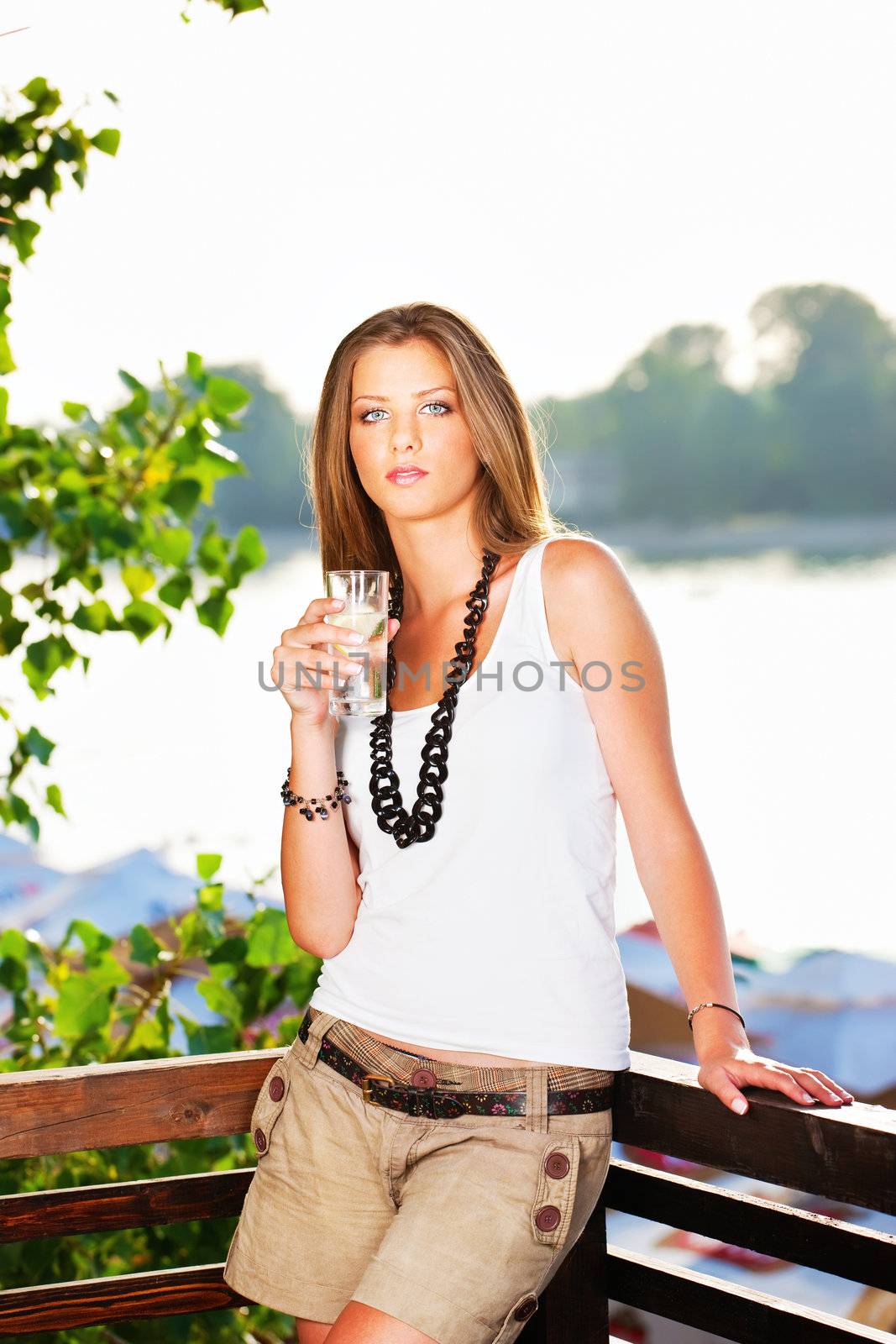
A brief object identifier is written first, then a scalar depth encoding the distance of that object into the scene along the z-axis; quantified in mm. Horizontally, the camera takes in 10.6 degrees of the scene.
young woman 4106
